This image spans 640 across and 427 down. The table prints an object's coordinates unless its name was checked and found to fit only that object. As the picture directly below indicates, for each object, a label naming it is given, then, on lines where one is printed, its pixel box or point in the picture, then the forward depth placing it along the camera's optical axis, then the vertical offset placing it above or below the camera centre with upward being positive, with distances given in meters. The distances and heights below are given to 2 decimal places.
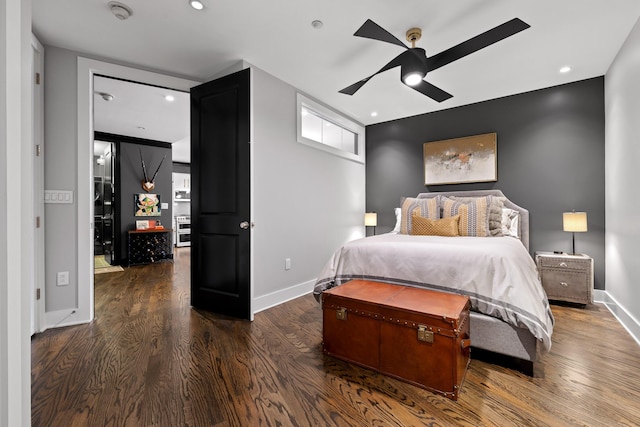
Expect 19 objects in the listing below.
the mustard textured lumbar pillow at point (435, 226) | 3.22 -0.16
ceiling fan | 1.92 +1.22
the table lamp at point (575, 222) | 3.15 -0.11
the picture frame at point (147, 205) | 5.80 +0.18
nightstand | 3.00 -0.68
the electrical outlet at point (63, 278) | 2.63 -0.59
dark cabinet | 5.56 -0.65
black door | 2.77 +0.17
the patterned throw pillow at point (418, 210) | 3.64 +0.03
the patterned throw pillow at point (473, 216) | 3.24 -0.04
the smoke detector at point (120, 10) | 2.10 +1.51
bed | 1.78 -0.45
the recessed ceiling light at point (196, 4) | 2.08 +1.52
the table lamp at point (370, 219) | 4.77 -0.10
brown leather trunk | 1.60 -0.73
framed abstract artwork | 3.93 +0.75
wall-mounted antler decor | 5.87 +0.63
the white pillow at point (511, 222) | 3.48 -0.12
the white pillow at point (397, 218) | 3.99 -0.08
